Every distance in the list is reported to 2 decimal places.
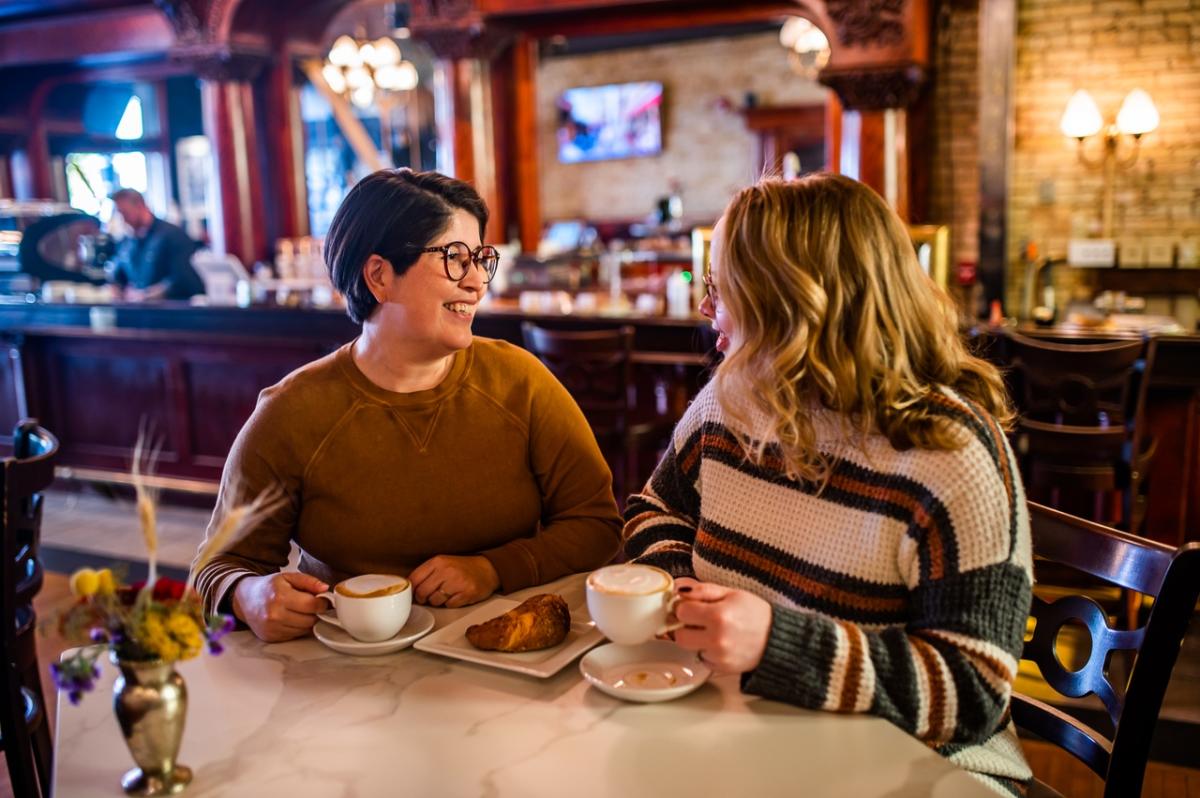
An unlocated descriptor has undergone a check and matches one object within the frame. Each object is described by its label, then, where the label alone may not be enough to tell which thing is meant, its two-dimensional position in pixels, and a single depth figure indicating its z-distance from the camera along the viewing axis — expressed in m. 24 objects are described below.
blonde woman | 1.21
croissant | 1.38
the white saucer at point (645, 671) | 1.23
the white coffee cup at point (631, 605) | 1.19
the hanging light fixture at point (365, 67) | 8.61
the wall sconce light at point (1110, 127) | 5.61
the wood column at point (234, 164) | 7.55
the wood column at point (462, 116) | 6.75
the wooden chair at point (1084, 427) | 3.48
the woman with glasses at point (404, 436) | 1.76
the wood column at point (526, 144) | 7.01
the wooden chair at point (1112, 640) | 1.28
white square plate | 1.33
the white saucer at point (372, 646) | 1.40
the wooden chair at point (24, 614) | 1.85
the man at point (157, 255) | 6.98
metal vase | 1.05
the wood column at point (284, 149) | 7.80
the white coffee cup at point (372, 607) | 1.37
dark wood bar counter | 5.57
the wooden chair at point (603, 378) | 3.96
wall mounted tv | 12.52
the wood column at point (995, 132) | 5.58
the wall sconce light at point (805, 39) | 8.20
